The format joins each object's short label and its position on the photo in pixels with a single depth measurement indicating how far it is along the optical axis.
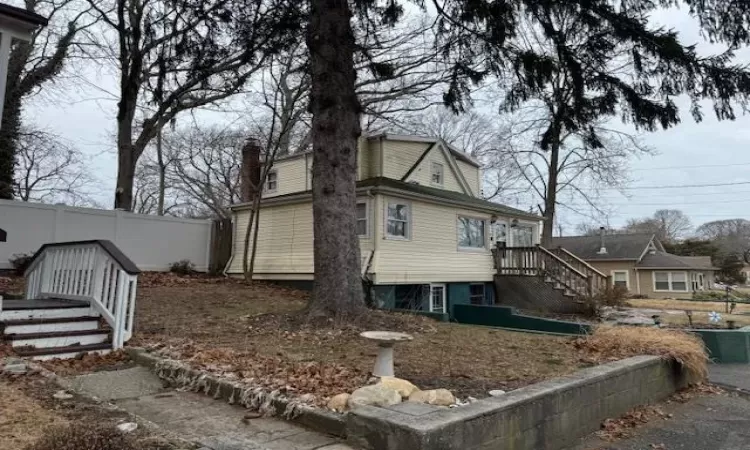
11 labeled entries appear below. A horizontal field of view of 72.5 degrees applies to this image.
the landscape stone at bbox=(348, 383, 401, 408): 3.59
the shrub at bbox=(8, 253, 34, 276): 12.87
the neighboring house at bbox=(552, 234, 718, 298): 35.06
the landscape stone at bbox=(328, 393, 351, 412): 3.75
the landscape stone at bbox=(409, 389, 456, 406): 3.73
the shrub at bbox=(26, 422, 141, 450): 2.76
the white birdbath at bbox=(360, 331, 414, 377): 4.56
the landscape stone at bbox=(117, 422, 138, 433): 3.28
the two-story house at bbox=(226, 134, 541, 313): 14.42
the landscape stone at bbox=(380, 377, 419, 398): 3.83
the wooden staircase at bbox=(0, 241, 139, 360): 5.97
